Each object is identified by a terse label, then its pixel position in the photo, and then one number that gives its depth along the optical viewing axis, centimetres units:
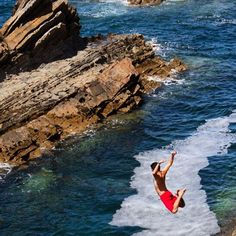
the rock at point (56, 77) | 3725
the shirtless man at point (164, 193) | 2231
